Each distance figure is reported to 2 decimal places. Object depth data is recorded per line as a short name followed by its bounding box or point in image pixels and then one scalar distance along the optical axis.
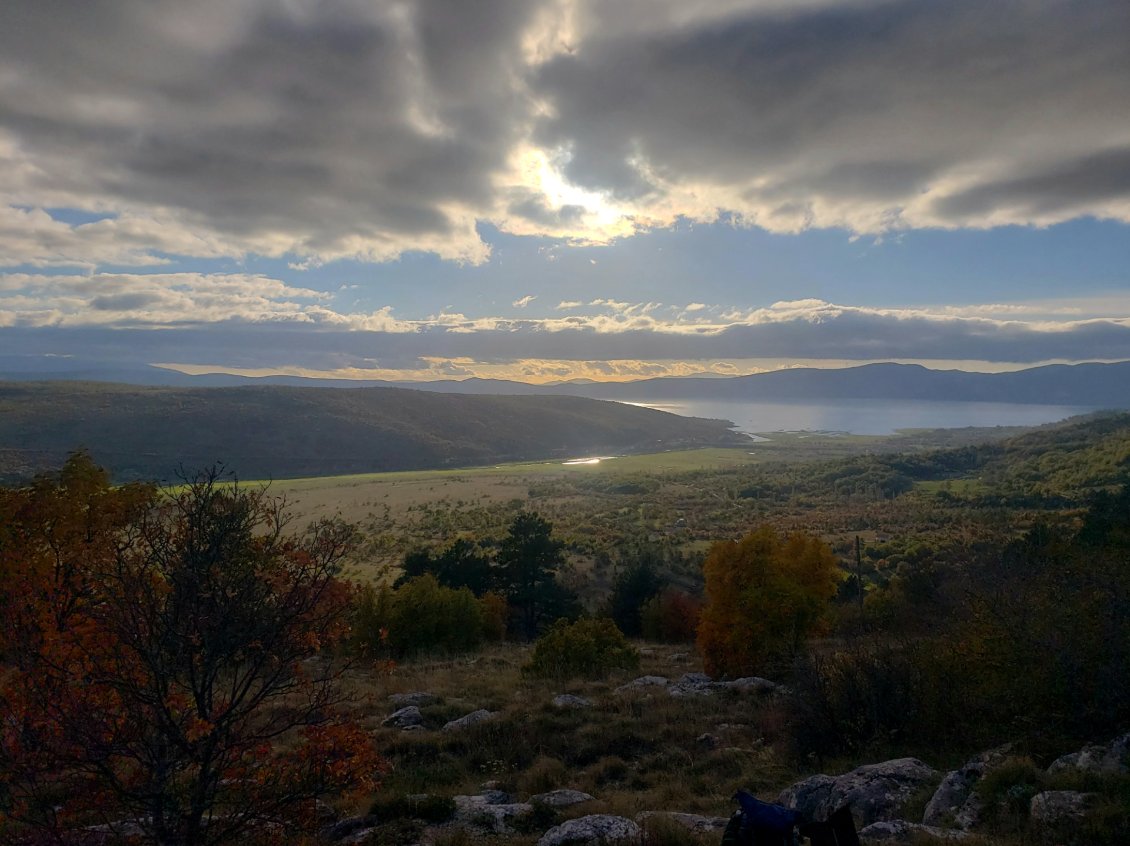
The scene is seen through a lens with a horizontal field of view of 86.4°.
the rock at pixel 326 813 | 8.79
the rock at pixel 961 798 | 7.89
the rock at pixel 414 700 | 17.56
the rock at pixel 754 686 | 18.44
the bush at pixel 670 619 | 34.59
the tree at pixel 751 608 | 21.50
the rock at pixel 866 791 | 8.78
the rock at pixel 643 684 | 18.63
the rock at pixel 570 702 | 16.52
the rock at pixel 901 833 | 7.07
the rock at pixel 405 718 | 15.70
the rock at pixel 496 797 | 10.24
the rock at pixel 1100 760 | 7.98
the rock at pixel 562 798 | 9.95
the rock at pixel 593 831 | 7.62
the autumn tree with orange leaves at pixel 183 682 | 6.32
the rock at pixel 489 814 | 8.77
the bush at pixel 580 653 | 21.41
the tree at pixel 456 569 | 38.06
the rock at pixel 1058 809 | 6.88
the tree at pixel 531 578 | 37.53
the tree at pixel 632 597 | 37.34
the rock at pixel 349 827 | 8.83
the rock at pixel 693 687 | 18.33
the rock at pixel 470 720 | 14.84
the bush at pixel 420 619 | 27.78
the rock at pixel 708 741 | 13.86
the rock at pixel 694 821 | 7.81
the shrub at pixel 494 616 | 33.47
